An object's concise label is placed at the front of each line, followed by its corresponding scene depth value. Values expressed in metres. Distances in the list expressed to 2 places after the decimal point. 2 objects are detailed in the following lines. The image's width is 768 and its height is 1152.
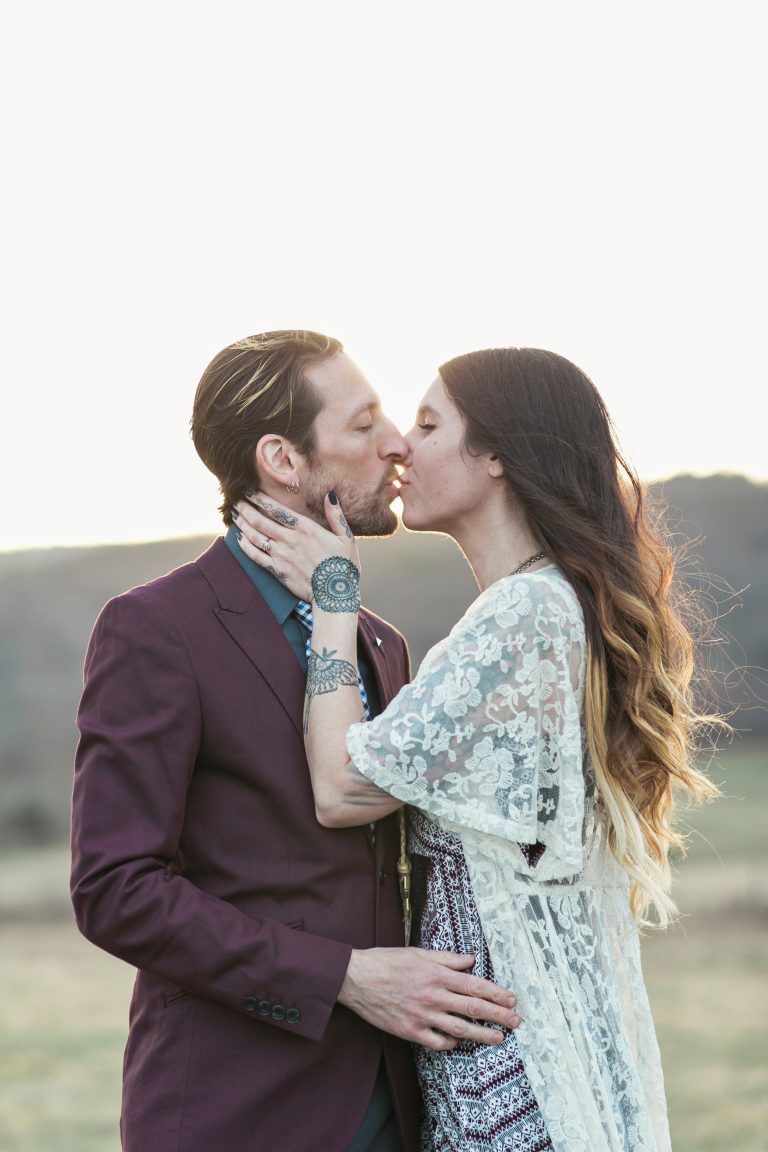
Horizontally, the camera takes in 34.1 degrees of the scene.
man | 2.44
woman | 2.58
